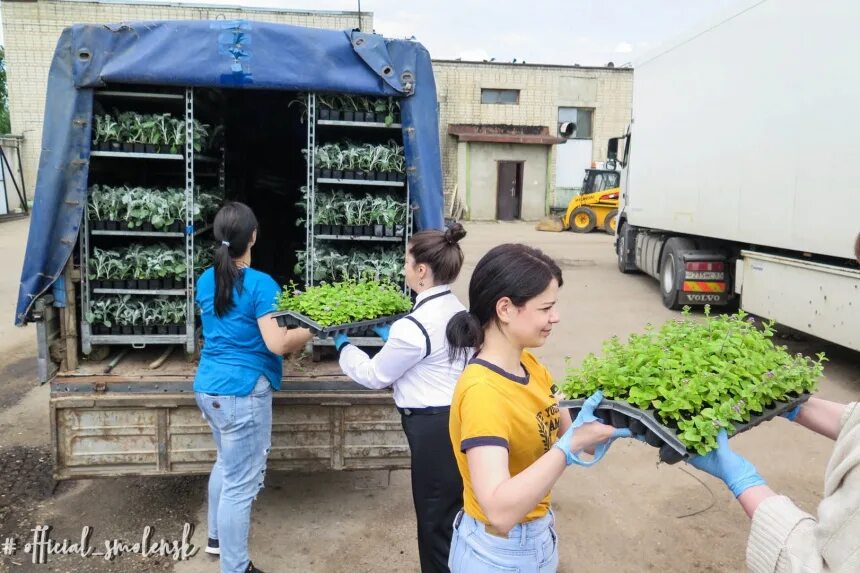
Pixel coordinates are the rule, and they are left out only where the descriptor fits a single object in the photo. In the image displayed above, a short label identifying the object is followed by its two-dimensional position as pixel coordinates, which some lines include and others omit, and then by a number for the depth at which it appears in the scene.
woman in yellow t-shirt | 1.88
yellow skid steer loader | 25.14
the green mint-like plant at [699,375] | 2.04
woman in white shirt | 2.94
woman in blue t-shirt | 3.43
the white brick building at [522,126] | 29.44
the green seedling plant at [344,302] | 3.54
